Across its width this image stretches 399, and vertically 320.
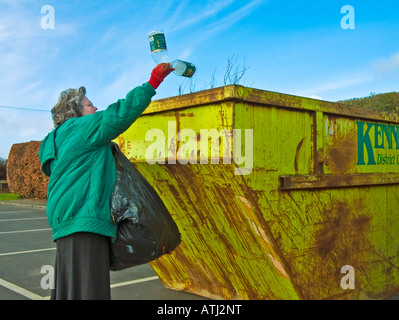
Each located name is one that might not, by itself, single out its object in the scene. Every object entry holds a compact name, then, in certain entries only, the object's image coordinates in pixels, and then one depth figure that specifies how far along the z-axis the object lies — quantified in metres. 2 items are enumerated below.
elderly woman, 2.37
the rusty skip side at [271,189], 2.76
